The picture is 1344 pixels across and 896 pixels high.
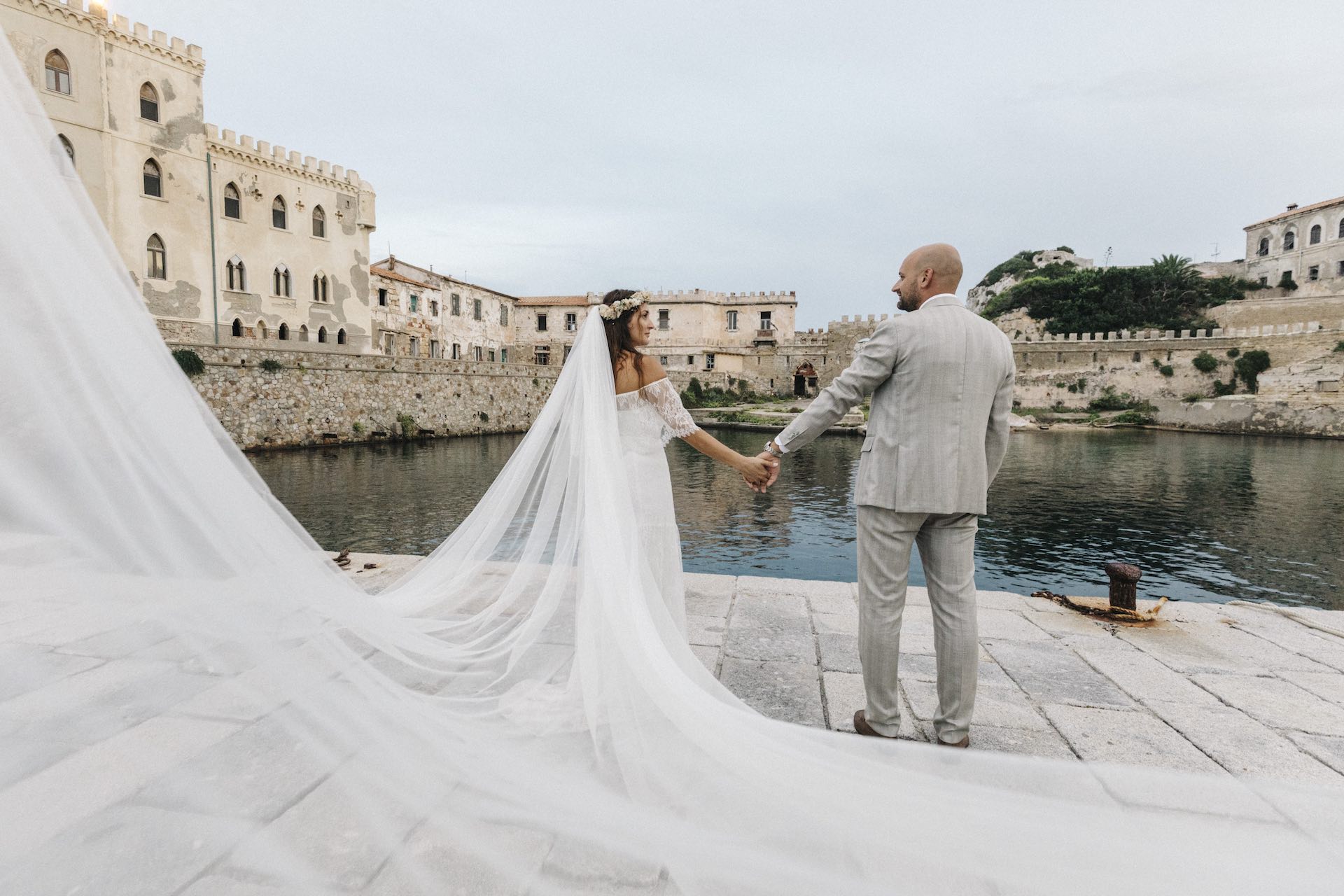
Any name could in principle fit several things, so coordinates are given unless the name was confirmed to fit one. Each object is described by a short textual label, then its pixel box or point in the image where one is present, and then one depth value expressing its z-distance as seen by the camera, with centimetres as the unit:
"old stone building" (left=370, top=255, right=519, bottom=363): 3466
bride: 315
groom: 259
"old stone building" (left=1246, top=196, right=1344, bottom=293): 4594
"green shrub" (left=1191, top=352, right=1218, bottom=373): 3725
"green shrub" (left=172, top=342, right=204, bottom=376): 1933
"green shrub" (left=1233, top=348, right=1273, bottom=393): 3638
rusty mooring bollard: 440
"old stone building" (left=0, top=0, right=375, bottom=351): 2095
